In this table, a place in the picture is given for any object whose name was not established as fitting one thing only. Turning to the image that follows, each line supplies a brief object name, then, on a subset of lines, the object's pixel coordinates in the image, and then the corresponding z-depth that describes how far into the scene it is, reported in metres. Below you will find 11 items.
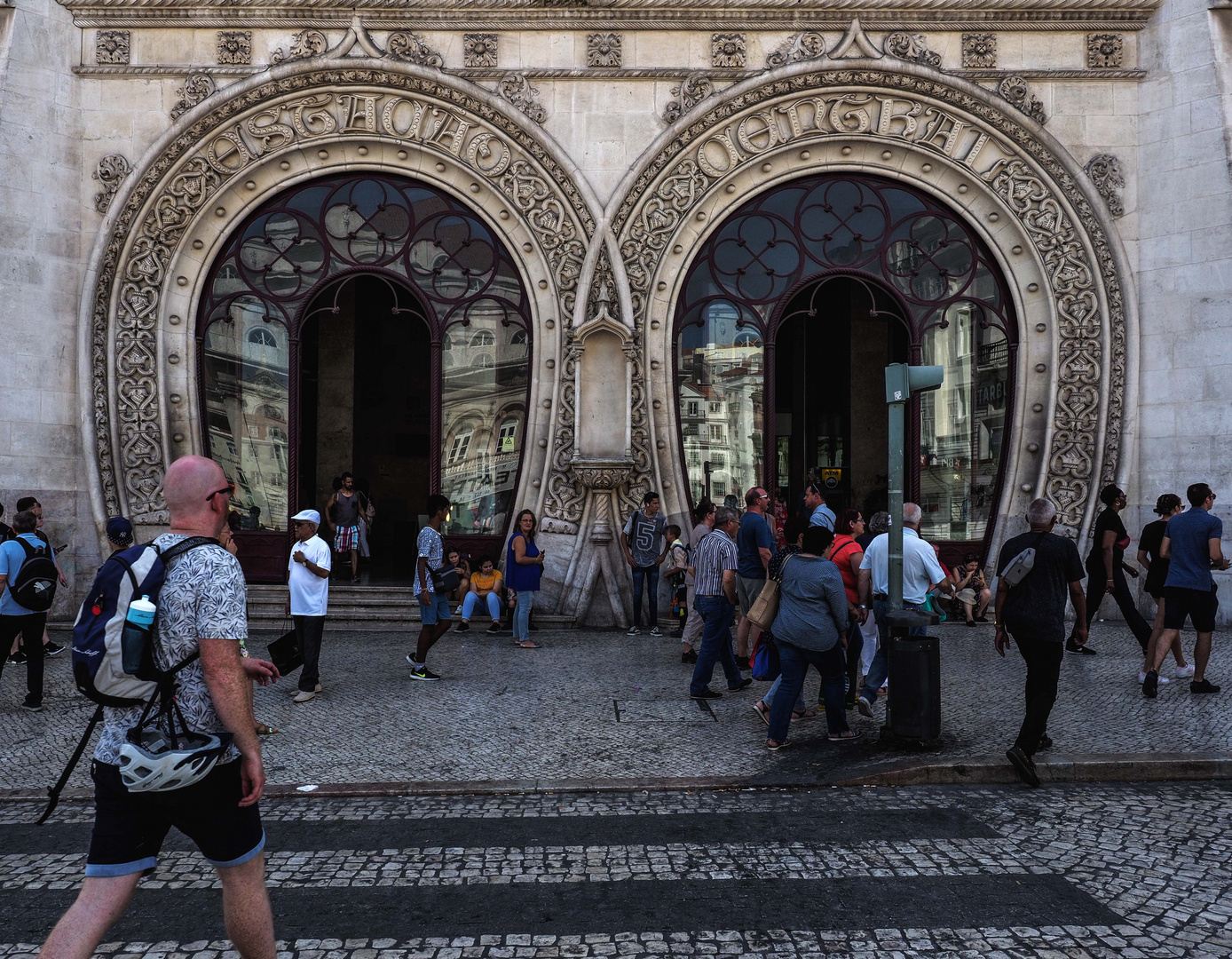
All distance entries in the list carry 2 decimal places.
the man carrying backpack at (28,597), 8.34
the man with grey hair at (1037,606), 6.42
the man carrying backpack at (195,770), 3.10
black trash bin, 6.95
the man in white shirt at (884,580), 8.10
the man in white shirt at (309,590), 8.81
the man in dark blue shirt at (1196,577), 8.62
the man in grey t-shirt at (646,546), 12.71
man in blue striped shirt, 8.68
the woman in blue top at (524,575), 11.88
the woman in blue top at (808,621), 7.09
